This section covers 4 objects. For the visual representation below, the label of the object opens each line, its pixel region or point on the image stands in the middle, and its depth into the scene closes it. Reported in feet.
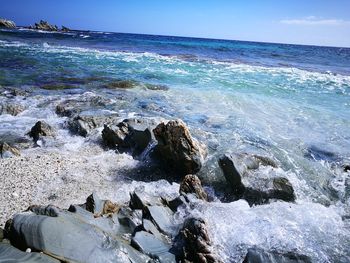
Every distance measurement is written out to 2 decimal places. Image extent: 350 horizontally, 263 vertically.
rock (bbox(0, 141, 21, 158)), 18.65
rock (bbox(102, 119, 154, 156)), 21.15
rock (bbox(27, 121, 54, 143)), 22.47
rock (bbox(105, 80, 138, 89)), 41.39
